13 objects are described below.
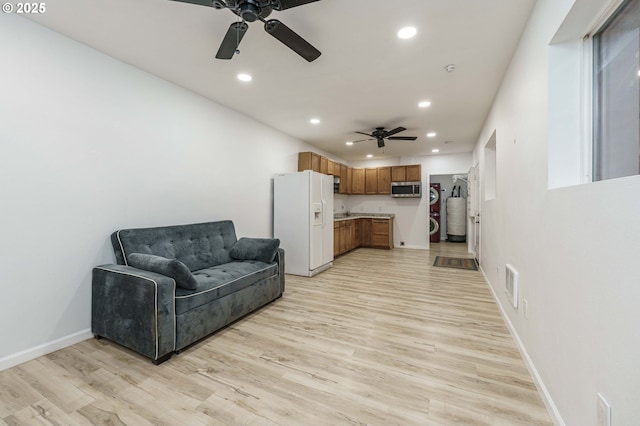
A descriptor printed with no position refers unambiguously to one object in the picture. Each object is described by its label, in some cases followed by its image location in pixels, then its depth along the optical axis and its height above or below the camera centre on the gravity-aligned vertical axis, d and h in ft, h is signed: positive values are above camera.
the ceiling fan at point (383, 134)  15.42 +4.65
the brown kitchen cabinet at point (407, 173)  24.20 +3.55
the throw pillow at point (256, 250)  11.03 -1.57
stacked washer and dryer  29.12 +0.25
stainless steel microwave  24.07 +2.06
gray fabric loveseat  6.86 -2.28
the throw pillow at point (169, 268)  7.29 -1.56
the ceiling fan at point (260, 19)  5.39 +4.11
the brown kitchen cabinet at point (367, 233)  22.17 -1.86
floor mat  17.28 -3.42
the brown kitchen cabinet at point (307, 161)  18.81 +3.59
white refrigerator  14.93 -0.42
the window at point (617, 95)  3.76 +1.85
